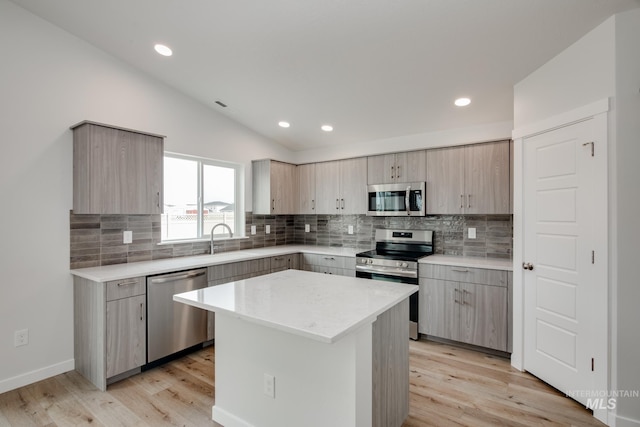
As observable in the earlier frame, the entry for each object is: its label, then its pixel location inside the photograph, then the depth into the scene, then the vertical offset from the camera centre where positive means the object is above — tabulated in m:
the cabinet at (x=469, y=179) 3.21 +0.38
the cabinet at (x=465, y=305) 2.95 -0.93
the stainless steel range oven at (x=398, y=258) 3.41 -0.52
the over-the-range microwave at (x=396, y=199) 3.70 +0.18
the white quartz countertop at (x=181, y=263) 2.59 -0.51
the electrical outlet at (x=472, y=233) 3.59 -0.23
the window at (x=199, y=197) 3.62 +0.21
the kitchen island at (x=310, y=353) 1.47 -0.78
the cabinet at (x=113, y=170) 2.67 +0.40
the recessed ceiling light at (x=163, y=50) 2.81 +1.53
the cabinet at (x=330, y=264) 3.94 -0.68
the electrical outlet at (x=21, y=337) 2.50 -1.03
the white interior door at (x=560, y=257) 2.16 -0.34
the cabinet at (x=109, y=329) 2.45 -0.97
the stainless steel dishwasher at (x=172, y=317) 2.73 -0.99
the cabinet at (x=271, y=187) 4.40 +0.39
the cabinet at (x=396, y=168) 3.74 +0.59
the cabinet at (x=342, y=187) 4.20 +0.38
